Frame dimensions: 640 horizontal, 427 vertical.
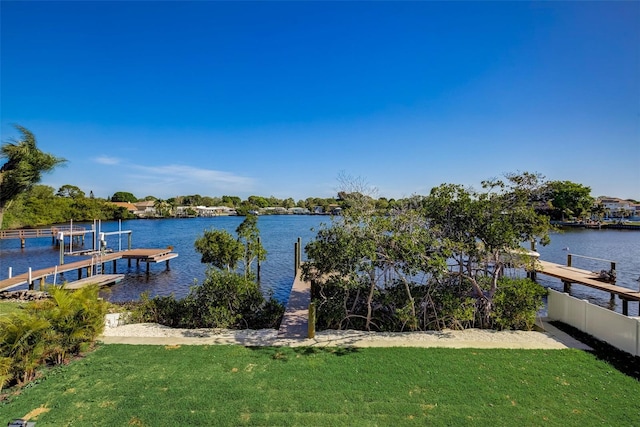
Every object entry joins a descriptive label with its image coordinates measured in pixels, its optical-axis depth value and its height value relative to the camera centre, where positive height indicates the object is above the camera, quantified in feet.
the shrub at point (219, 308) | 30.89 -9.70
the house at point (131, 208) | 314.02 -1.05
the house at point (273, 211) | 443.82 -3.44
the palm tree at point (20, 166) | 22.80 +2.73
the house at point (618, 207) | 274.36 +4.91
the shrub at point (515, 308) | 29.86 -8.68
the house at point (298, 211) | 464.61 -3.24
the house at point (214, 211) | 365.40 -3.68
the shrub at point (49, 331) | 19.43 -7.93
